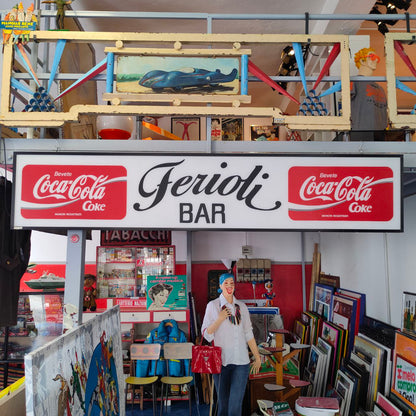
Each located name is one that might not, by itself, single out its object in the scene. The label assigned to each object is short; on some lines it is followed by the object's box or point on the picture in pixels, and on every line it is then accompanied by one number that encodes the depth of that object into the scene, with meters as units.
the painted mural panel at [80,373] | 1.71
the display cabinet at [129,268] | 6.77
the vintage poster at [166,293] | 6.37
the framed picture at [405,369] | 3.27
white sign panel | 2.67
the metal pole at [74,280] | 2.62
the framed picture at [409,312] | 3.70
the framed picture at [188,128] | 6.96
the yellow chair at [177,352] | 5.42
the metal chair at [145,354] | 5.16
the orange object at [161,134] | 4.54
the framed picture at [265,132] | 7.11
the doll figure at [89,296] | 6.38
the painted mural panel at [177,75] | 2.79
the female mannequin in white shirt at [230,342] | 3.81
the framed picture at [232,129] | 7.02
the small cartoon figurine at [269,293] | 7.17
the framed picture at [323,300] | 5.76
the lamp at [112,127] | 3.44
